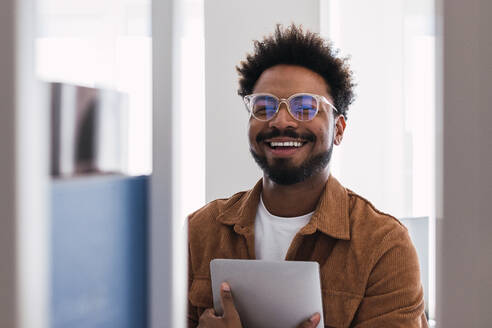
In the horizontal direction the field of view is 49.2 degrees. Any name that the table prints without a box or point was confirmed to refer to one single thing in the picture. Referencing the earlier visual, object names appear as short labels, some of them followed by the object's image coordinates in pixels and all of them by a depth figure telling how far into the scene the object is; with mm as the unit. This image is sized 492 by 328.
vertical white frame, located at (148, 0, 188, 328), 518
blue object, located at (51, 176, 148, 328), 476
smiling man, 1425
